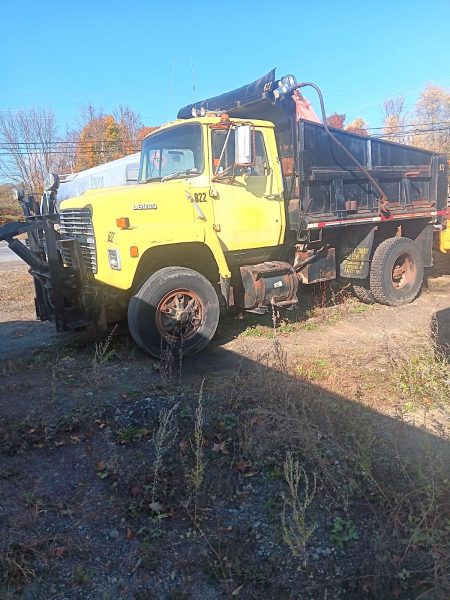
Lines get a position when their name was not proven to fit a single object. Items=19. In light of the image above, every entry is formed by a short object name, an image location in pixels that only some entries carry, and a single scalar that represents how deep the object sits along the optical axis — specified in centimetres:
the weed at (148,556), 248
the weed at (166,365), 470
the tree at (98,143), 4122
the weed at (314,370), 473
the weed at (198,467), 293
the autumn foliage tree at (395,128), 3478
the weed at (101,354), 538
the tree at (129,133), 4169
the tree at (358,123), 4678
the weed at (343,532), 256
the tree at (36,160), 4112
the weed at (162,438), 299
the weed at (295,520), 242
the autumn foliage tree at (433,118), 3712
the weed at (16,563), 238
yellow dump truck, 539
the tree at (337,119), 3603
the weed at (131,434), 365
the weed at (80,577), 238
